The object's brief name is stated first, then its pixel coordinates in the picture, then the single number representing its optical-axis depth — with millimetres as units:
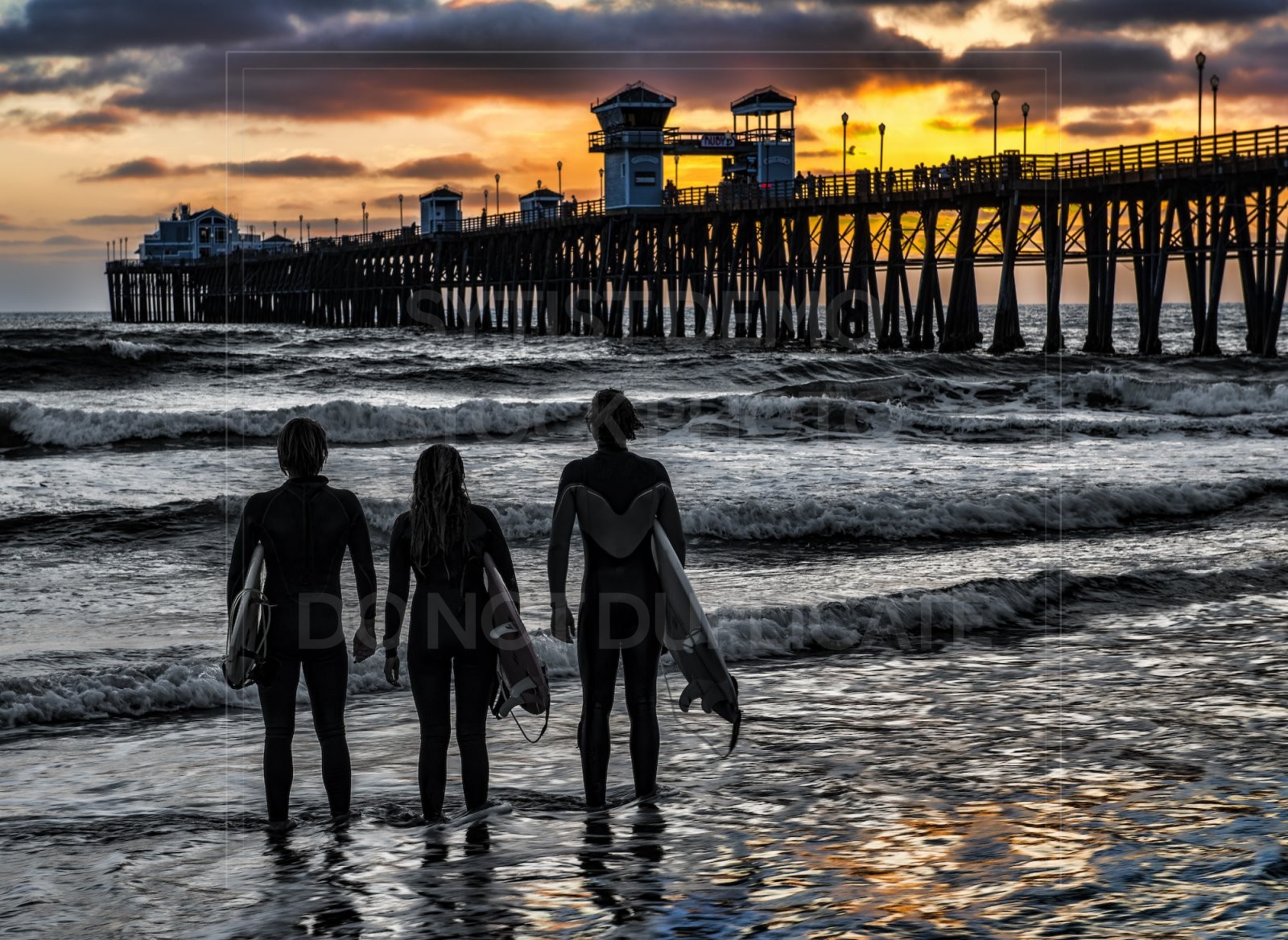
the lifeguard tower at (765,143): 63250
